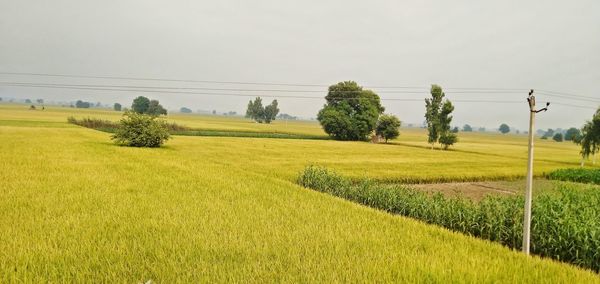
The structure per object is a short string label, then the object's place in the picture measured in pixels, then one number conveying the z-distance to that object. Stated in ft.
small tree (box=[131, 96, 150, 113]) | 564.96
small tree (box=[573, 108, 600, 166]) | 159.84
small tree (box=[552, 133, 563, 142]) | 496.47
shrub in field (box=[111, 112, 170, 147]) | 130.52
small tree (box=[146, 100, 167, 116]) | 533.96
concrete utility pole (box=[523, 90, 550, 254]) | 29.81
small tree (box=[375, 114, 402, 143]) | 271.28
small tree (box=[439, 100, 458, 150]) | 223.10
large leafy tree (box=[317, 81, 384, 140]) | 269.85
